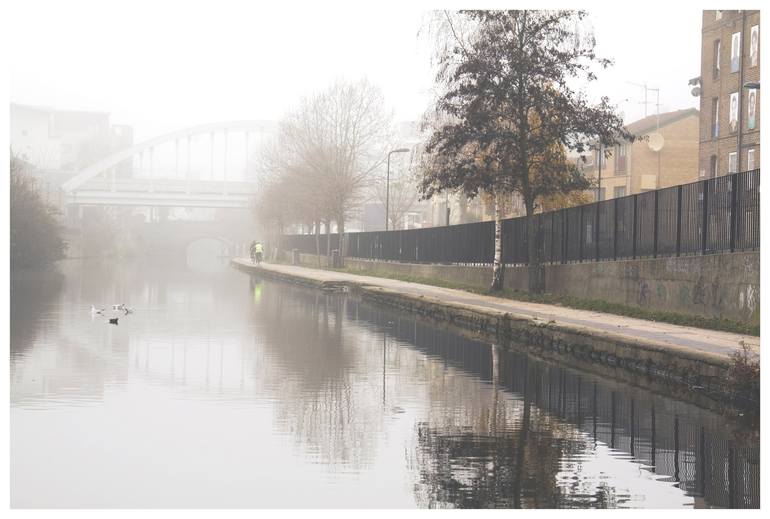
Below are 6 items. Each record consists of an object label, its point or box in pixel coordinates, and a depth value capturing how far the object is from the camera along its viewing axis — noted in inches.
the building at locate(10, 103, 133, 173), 7281.5
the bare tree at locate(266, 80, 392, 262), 2645.2
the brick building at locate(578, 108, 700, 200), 3132.4
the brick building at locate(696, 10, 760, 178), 2084.2
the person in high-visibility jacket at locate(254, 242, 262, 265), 3097.9
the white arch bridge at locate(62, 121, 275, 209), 4975.4
